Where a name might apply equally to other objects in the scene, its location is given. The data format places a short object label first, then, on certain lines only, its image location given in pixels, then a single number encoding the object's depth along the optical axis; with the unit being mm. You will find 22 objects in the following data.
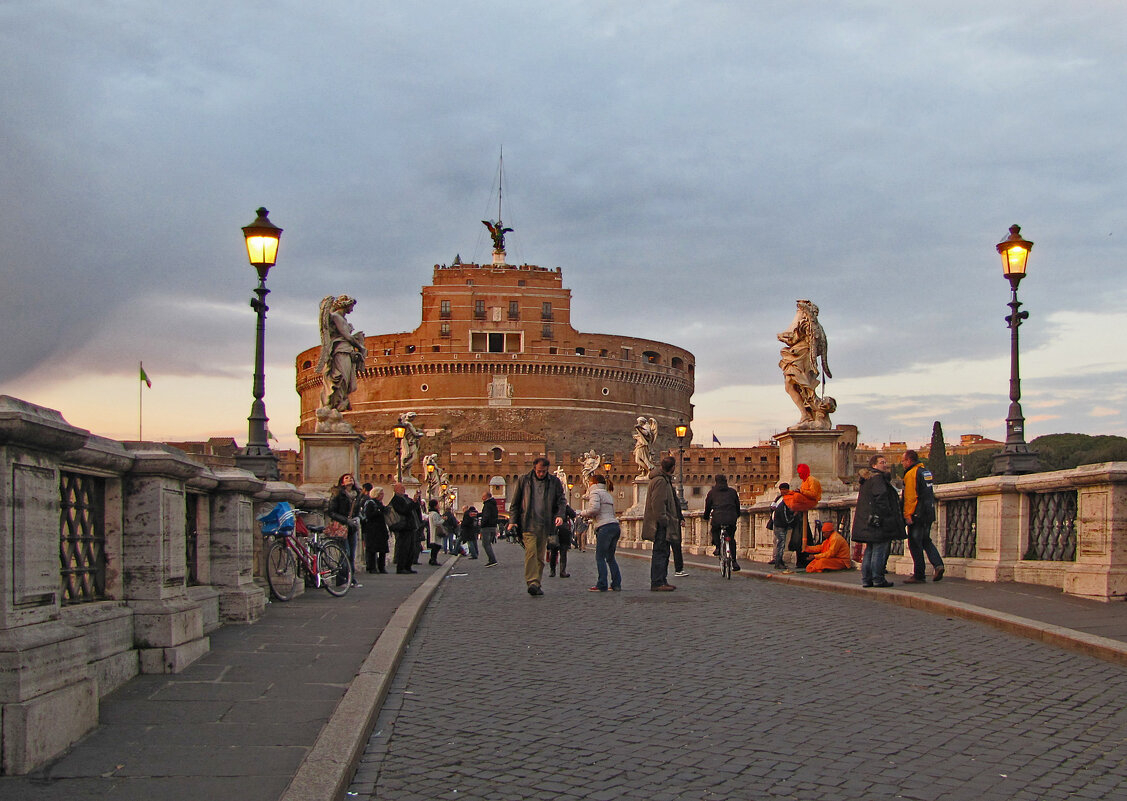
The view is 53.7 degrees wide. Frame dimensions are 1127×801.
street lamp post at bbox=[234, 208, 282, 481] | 13031
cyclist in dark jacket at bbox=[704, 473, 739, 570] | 14609
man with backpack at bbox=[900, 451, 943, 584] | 11516
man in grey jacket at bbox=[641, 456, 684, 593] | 12516
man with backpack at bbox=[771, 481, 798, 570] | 14766
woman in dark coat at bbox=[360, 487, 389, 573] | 16594
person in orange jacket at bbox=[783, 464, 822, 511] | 14273
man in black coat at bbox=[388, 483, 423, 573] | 16578
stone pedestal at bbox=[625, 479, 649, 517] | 33459
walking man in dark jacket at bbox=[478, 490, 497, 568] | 21625
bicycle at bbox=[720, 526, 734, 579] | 14750
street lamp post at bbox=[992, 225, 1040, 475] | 12703
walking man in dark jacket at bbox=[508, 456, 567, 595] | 11977
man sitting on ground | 14547
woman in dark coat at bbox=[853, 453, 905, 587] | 11430
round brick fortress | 94188
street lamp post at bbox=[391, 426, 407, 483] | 34784
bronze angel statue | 108312
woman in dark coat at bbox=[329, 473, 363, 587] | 13488
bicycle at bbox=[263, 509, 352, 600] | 10164
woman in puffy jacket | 12609
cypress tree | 85125
